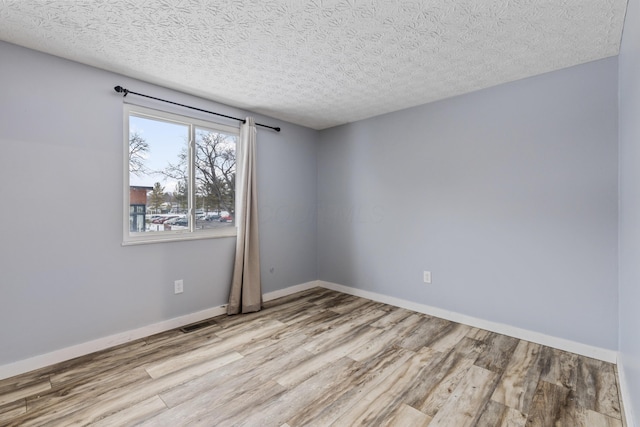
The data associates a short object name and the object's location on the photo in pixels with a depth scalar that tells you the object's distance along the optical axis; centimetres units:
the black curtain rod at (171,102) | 247
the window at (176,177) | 267
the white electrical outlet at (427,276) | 326
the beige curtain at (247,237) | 328
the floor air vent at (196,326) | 285
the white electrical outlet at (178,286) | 291
